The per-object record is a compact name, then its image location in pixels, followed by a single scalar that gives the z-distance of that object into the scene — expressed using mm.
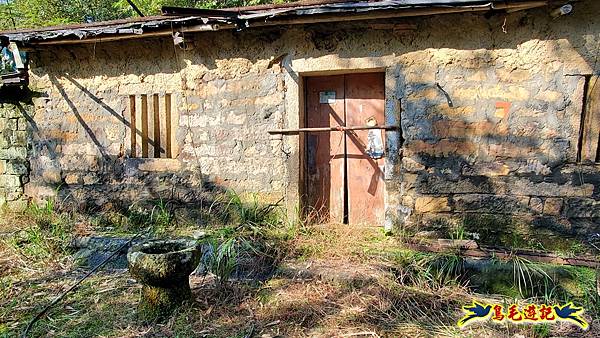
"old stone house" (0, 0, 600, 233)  3932
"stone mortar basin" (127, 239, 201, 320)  2857
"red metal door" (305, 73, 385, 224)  4645
